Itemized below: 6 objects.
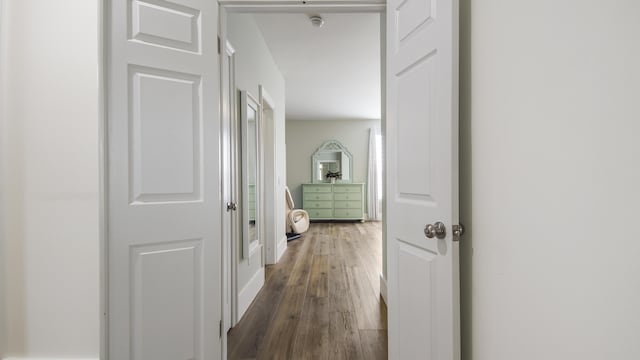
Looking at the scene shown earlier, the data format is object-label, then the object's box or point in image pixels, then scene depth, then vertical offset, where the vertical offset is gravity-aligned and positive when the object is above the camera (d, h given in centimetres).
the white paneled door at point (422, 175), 104 +1
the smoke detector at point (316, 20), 264 +148
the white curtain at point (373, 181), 726 -6
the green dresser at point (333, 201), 679 -53
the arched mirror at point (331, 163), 728 +41
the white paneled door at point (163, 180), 129 +0
